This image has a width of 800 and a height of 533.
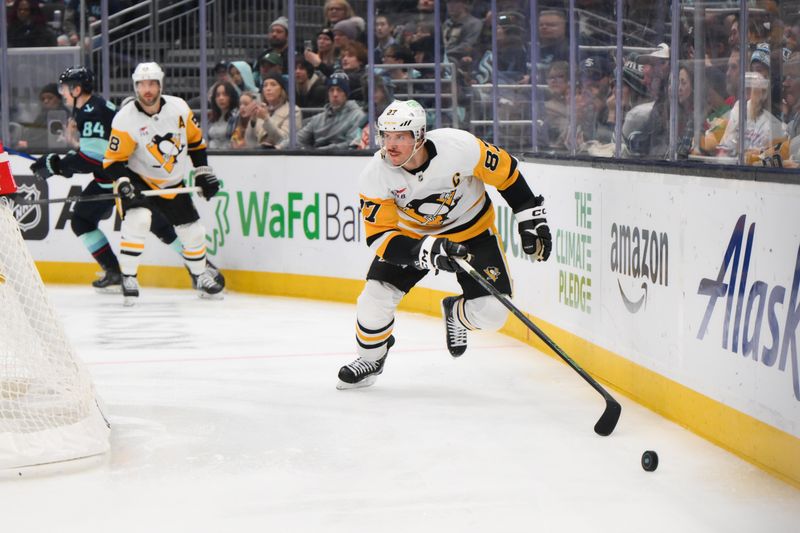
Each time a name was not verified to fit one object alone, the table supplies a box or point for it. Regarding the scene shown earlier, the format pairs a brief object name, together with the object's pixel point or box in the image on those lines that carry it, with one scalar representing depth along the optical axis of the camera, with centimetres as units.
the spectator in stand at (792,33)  736
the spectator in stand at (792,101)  725
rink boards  678
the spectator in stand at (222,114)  1606
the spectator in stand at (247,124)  1590
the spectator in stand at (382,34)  1485
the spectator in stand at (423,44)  1460
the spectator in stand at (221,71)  1609
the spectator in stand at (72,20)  1695
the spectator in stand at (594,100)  1059
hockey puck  696
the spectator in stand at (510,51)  1287
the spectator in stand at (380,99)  1497
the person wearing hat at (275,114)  1570
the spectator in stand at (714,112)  825
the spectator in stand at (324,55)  1548
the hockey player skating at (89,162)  1455
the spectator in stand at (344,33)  1527
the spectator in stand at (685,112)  874
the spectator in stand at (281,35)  1567
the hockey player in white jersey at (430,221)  862
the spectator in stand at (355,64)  1517
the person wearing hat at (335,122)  1517
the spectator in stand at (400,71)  1479
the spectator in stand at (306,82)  1555
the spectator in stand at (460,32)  1384
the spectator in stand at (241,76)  1608
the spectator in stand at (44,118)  1703
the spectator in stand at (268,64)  1576
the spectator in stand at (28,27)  1684
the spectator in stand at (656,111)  925
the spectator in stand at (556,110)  1166
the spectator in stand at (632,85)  984
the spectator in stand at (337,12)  1527
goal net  741
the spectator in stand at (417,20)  1456
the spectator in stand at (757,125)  758
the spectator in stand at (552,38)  1172
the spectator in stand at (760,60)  774
